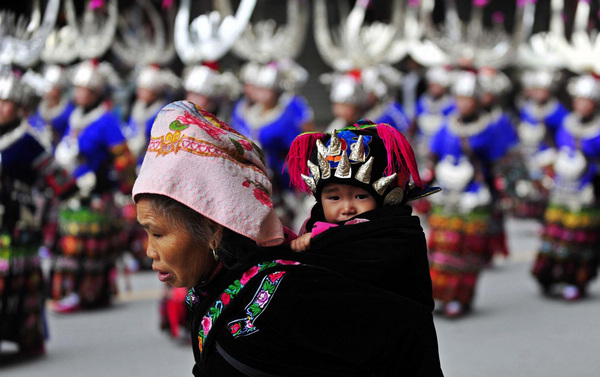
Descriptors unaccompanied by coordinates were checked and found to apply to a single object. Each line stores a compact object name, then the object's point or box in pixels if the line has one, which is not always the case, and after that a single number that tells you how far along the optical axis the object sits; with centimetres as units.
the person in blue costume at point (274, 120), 1192
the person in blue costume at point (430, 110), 1895
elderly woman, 311
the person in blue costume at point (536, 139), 1844
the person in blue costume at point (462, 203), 1103
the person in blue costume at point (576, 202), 1181
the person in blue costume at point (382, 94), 1245
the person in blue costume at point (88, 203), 1167
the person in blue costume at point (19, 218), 841
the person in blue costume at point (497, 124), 1171
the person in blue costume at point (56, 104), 1361
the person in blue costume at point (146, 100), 1474
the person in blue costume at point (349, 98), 1145
